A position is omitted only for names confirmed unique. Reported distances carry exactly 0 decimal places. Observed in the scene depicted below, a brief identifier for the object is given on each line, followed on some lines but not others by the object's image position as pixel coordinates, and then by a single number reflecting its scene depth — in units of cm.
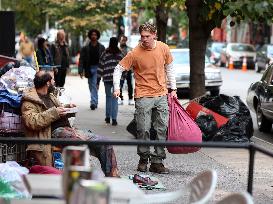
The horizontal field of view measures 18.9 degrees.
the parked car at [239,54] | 4762
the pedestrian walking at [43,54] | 1836
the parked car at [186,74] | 2378
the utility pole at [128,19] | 3020
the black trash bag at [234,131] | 1274
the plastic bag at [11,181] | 697
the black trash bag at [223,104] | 1298
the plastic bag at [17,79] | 946
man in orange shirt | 976
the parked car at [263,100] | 1475
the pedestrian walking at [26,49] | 2830
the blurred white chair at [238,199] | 456
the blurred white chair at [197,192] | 477
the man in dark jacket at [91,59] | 1778
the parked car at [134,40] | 3680
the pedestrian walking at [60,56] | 1955
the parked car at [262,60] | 3960
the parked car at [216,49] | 5162
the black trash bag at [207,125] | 1273
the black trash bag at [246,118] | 1302
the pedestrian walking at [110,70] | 1533
